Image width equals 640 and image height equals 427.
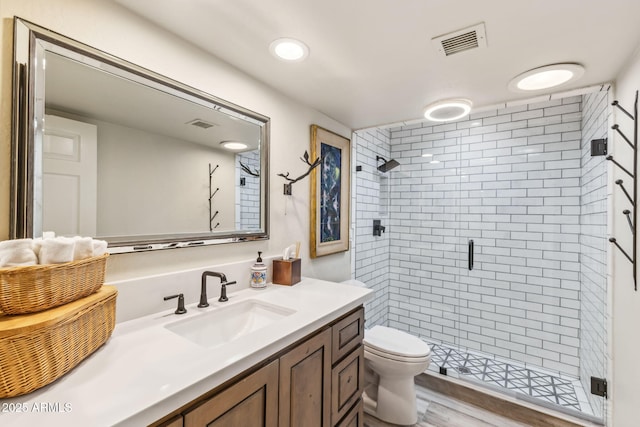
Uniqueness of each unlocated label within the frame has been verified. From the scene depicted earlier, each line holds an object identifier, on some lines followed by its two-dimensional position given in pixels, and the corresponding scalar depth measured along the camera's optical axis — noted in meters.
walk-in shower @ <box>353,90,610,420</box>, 2.24
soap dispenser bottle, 1.61
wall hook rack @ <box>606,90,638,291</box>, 1.39
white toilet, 1.88
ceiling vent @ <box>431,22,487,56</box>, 1.26
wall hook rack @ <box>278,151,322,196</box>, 1.92
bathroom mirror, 0.92
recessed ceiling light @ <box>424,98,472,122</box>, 2.00
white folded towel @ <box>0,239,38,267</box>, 0.68
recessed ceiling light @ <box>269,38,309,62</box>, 1.33
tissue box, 1.71
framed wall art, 2.15
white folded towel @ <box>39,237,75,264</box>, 0.73
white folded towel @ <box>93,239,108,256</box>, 0.88
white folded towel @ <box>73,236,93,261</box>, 0.81
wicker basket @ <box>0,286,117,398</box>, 0.62
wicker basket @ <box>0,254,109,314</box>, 0.66
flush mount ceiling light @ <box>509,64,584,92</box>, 1.53
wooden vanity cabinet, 0.81
